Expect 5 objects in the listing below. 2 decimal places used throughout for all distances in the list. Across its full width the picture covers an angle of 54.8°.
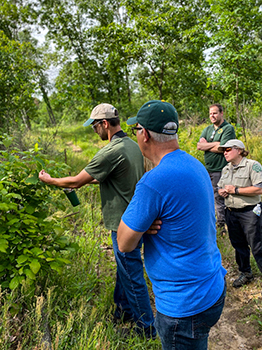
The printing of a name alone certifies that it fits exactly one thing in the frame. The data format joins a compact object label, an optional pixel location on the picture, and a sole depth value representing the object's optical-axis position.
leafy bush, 2.03
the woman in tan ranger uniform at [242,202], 3.06
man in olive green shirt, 2.30
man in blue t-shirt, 1.28
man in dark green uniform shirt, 4.32
